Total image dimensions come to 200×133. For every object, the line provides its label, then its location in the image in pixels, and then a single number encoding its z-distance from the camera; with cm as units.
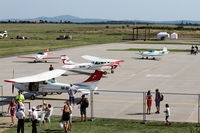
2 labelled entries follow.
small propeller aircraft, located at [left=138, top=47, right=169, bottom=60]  5497
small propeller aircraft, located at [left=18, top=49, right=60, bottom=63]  4926
